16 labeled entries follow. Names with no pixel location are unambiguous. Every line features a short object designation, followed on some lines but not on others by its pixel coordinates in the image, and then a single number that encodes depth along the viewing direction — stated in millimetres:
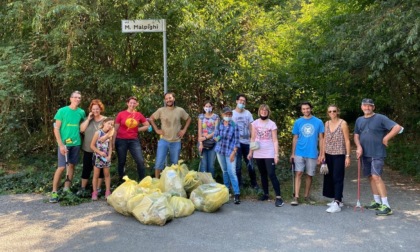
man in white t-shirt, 7113
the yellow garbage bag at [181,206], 5710
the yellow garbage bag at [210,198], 5949
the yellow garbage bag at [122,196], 5711
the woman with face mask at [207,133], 6935
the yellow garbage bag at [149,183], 6160
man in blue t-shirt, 6578
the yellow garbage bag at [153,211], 5352
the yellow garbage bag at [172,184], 6189
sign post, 7270
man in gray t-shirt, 6090
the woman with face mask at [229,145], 6656
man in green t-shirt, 6539
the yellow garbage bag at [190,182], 6414
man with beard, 7125
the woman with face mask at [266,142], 6633
